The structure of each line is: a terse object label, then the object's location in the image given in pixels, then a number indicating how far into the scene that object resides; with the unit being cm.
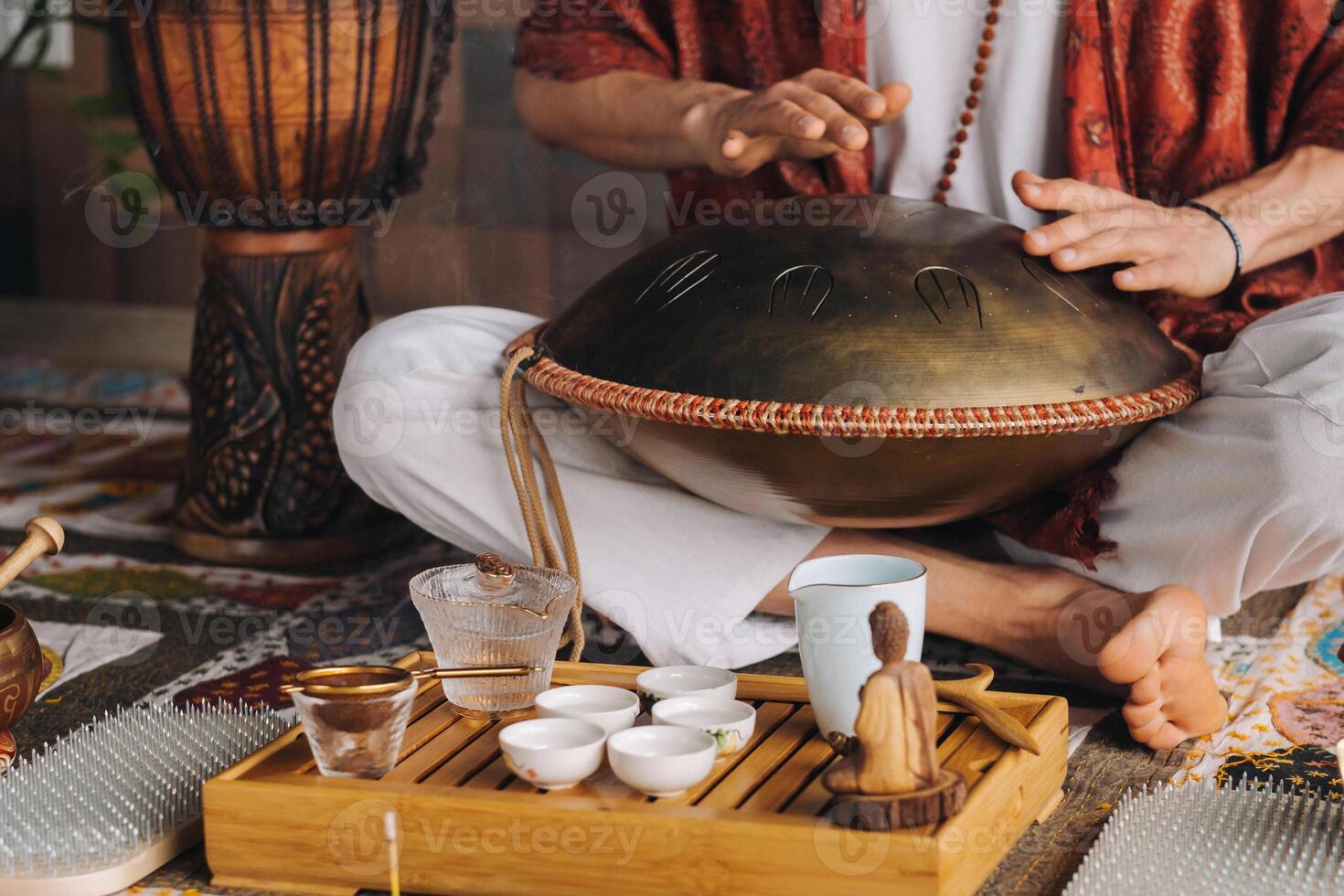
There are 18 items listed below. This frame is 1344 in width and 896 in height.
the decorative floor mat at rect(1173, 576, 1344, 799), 244
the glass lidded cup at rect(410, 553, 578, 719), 237
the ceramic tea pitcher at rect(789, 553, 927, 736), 229
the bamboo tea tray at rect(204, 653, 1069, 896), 217
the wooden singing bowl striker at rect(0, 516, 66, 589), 239
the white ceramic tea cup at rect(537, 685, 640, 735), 229
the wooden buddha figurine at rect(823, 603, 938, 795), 218
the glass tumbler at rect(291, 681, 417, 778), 224
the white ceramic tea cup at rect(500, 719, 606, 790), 222
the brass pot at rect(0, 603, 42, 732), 237
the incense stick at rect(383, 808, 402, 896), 213
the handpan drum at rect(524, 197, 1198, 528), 244
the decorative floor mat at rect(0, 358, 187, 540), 322
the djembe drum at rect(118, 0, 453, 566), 297
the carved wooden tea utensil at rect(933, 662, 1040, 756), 229
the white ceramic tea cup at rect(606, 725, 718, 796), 221
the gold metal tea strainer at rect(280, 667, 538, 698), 225
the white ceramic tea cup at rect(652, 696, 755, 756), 228
